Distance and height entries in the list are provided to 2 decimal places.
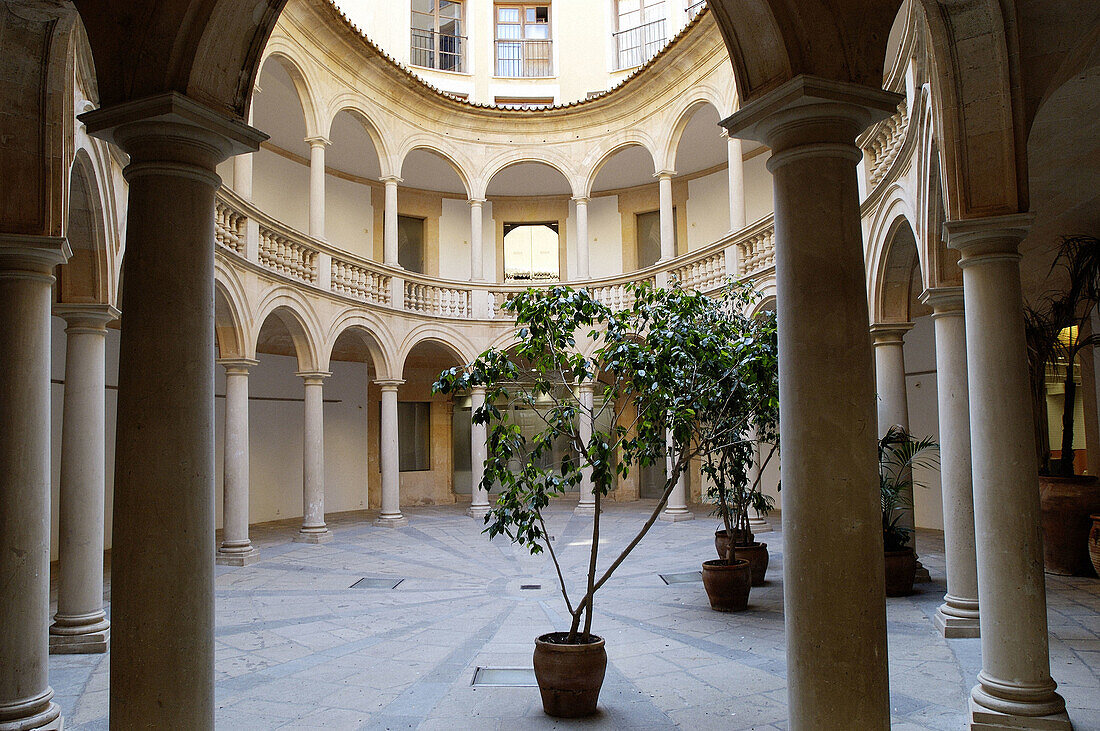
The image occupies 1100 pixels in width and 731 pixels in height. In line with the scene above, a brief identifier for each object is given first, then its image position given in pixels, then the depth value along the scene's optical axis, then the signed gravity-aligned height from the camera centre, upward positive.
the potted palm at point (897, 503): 8.09 -1.02
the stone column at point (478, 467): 16.95 -1.15
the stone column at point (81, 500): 6.66 -0.66
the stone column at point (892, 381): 8.80 +0.34
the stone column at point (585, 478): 17.39 -1.43
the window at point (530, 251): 21.34 +4.73
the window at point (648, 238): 20.61 +4.87
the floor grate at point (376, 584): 9.75 -2.16
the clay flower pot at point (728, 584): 7.82 -1.78
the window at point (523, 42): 20.61 +10.29
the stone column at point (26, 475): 4.62 -0.31
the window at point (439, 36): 20.06 +10.30
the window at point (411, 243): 20.66 +4.86
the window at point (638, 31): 19.59 +10.13
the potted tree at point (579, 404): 5.03 +0.08
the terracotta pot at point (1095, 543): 8.85 -1.63
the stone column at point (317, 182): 14.36 +4.60
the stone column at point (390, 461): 15.84 -0.88
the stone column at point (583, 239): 18.11 +4.30
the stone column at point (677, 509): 15.73 -2.01
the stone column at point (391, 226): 16.61 +4.29
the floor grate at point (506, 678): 5.82 -2.07
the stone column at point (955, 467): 6.51 -0.52
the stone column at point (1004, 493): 4.45 -0.52
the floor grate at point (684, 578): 9.62 -2.13
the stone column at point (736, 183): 14.79 +4.57
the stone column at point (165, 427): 3.29 -0.01
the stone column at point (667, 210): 16.84 +4.65
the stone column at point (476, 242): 17.98 +4.20
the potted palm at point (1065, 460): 8.53 -0.68
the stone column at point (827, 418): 3.14 -0.03
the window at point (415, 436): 20.97 -0.48
